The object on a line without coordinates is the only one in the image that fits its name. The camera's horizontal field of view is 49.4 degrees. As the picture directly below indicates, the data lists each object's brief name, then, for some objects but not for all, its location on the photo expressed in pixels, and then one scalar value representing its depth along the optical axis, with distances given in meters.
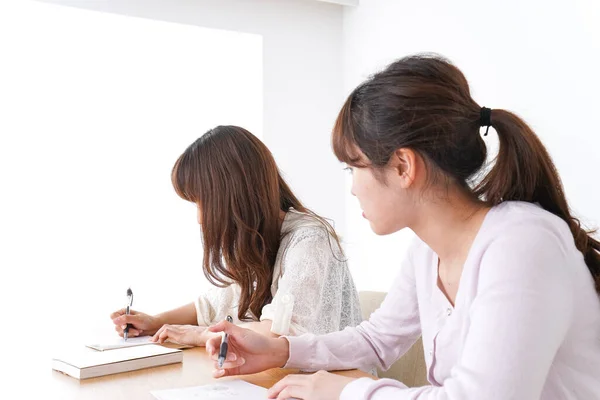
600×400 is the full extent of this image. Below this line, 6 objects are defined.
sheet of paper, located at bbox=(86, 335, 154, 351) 1.63
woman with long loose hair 1.82
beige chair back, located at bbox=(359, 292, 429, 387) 1.73
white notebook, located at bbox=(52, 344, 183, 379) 1.33
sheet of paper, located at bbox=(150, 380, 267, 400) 1.11
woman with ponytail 0.90
